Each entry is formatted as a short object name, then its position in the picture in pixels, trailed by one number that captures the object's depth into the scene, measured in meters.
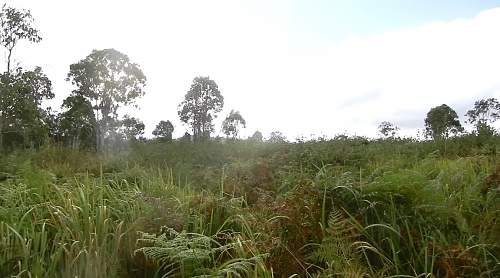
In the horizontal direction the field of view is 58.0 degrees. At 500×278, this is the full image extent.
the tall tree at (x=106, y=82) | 36.75
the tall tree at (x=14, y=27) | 19.34
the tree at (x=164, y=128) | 53.59
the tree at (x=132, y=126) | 41.28
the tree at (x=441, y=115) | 33.03
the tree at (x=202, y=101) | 40.69
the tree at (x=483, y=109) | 44.15
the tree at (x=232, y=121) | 46.56
